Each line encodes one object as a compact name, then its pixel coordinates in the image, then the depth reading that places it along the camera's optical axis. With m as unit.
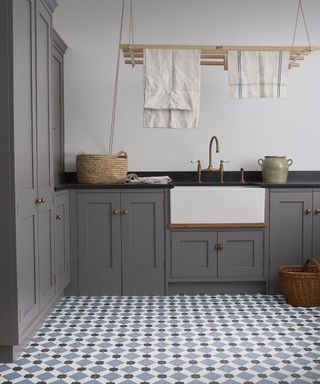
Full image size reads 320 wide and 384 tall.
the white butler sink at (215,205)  4.14
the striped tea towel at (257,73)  4.17
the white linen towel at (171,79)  4.15
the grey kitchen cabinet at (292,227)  4.21
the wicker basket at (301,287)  3.83
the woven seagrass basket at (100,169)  4.31
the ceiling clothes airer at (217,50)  4.11
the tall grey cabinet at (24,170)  2.60
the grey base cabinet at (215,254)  4.17
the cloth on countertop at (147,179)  4.23
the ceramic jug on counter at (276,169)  4.48
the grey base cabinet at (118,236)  4.15
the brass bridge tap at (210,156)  4.47
